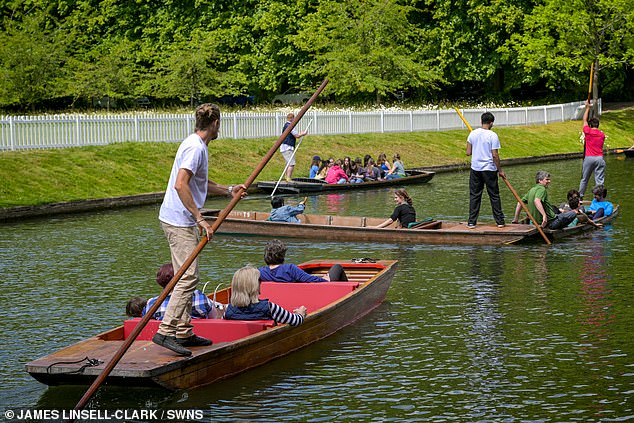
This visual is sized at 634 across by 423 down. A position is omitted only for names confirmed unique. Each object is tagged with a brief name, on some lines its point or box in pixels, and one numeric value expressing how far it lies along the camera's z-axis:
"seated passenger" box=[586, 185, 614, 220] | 21.83
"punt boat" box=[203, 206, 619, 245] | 19.39
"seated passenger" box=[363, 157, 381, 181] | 31.88
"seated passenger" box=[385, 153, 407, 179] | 32.41
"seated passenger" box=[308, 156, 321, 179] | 32.28
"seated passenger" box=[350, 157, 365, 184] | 31.41
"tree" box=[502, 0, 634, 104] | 49.81
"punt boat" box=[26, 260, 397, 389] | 9.72
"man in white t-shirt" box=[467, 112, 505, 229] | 19.77
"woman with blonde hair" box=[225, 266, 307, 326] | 11.00
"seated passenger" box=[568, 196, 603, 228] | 20.66
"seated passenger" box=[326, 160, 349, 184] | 30.86
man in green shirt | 19.91
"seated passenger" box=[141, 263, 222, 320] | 10.92
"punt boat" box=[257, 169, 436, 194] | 29.89
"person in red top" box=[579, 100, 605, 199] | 23.72
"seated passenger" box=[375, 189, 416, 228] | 20.12
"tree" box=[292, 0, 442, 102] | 48.34
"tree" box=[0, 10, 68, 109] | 42.31
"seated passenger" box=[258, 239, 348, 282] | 13.07
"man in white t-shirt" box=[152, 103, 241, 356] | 9.86
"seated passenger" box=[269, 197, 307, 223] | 21.25
